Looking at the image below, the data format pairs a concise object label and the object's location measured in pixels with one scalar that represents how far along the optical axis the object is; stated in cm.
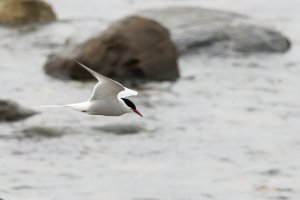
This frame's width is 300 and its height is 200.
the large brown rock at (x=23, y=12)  2483
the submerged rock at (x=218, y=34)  2297
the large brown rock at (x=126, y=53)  2006
